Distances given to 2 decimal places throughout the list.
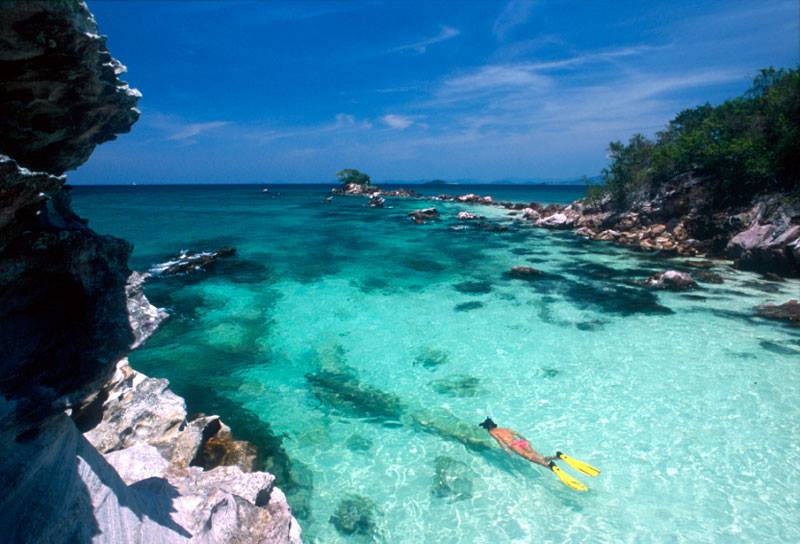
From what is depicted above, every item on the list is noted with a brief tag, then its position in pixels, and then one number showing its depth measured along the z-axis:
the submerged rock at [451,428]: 8.32
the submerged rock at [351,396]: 9.50
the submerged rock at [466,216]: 45.66
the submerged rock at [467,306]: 16.23
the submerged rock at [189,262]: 21.39
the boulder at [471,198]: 72.38
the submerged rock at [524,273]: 20.89
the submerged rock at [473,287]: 18.78
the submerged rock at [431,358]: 11.77
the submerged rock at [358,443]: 8.19
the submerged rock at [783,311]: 13.81
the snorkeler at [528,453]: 7.31
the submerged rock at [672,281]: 17.83
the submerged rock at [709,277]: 18.69
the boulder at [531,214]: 46.16
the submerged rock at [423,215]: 45.22
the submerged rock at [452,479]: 7.03
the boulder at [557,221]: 39.28
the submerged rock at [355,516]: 6.37
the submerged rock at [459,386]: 10.18
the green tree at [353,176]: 97.06
